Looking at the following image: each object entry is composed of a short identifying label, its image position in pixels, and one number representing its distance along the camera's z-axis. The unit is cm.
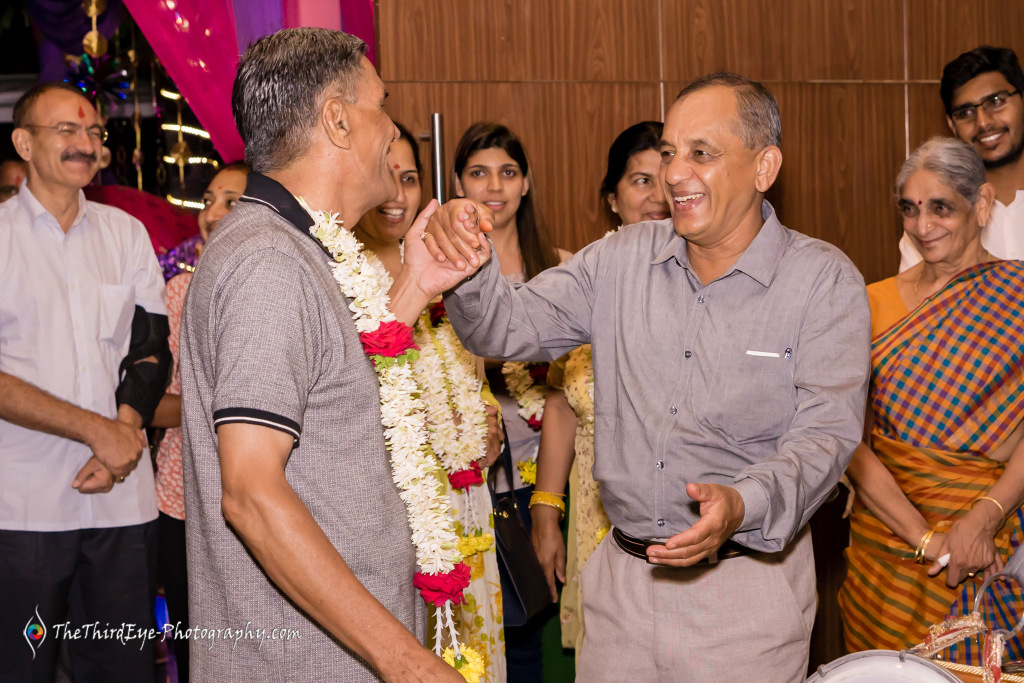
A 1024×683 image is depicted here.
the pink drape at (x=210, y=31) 341
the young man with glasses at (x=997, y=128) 329
